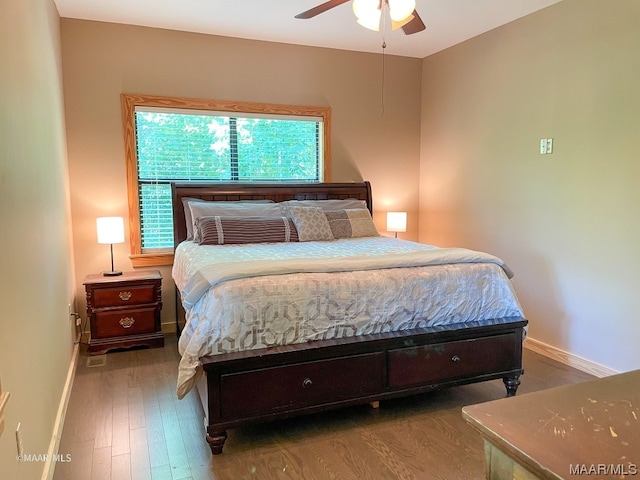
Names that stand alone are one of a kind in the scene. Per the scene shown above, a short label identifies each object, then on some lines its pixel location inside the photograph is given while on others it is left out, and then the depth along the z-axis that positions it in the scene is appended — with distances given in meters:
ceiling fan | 2.46
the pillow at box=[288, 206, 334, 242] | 3.76
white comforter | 2.23
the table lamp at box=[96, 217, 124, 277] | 3.59
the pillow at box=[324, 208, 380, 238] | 3.96
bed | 2.21
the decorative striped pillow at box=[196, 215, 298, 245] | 3.53
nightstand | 3.52
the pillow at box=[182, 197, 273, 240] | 3.87
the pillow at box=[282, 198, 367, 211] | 4.11
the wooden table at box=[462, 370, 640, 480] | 0.70
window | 3.98
